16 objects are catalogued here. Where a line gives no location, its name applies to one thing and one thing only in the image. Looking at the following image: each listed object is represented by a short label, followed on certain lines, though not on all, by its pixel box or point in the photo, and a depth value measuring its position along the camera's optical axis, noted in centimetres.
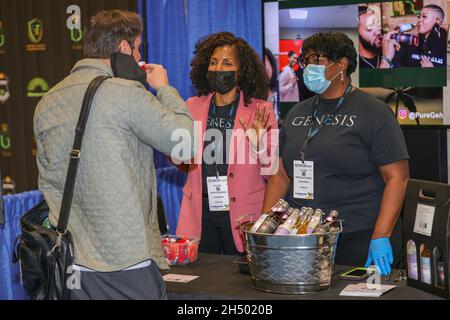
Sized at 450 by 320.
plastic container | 256
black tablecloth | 213
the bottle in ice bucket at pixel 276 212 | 222
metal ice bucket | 210
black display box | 206
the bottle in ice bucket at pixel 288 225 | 214
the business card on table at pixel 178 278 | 234
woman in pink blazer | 303
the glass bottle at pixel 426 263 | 212
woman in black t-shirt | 267
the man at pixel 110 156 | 189
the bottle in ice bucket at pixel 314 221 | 215
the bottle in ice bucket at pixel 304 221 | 218
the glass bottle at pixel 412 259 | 218
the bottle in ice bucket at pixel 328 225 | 216
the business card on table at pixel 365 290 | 214
